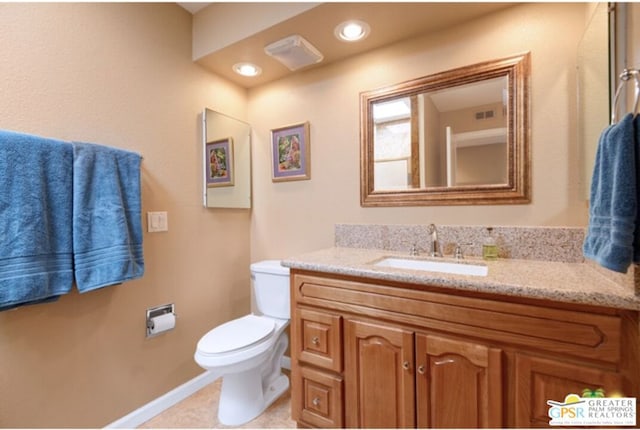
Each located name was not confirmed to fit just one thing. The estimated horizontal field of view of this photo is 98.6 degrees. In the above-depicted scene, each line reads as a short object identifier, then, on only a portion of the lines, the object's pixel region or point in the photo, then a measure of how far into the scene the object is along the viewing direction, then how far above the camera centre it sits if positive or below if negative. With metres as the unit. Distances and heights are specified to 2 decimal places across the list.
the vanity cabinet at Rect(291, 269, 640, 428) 0.82 -0.52
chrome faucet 1.50 -0.18
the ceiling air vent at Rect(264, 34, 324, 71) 1.58 +0.97
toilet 1.40 -0.73
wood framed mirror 1.37 +0.40
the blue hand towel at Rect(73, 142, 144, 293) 1.23 -0.01
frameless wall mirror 1.91 +0.38
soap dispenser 1.36 -0.19
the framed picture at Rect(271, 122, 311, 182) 1.95 +0.43
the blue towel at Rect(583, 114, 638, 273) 0.71 +0.03
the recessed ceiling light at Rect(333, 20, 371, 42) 1.48 +1.01
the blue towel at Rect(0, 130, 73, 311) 1.05 -0.01
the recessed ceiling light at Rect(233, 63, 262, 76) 1.88 +1.01
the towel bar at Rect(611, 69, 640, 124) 0.76 +0.38
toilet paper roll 1.60 -0.65
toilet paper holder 1.60 -0.59
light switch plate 1.61 -0.04
